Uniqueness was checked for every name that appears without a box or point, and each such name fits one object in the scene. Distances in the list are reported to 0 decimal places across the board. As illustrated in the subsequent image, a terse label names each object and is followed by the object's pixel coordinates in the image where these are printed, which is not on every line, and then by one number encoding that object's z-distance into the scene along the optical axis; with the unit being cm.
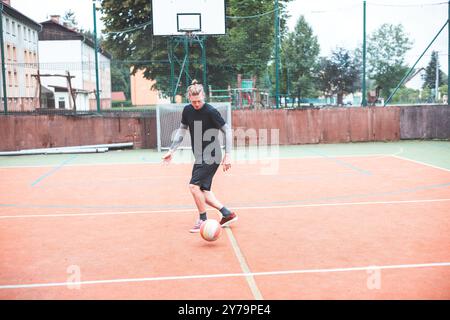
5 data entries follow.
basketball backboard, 1995
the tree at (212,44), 2939
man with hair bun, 678
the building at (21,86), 1939
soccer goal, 1905
